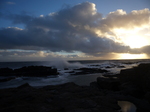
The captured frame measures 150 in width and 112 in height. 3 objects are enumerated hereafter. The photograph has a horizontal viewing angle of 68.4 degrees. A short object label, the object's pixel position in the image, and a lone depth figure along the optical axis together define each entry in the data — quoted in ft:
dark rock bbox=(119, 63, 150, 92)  33.68
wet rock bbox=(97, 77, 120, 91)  43.68
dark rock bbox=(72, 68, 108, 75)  117.15
